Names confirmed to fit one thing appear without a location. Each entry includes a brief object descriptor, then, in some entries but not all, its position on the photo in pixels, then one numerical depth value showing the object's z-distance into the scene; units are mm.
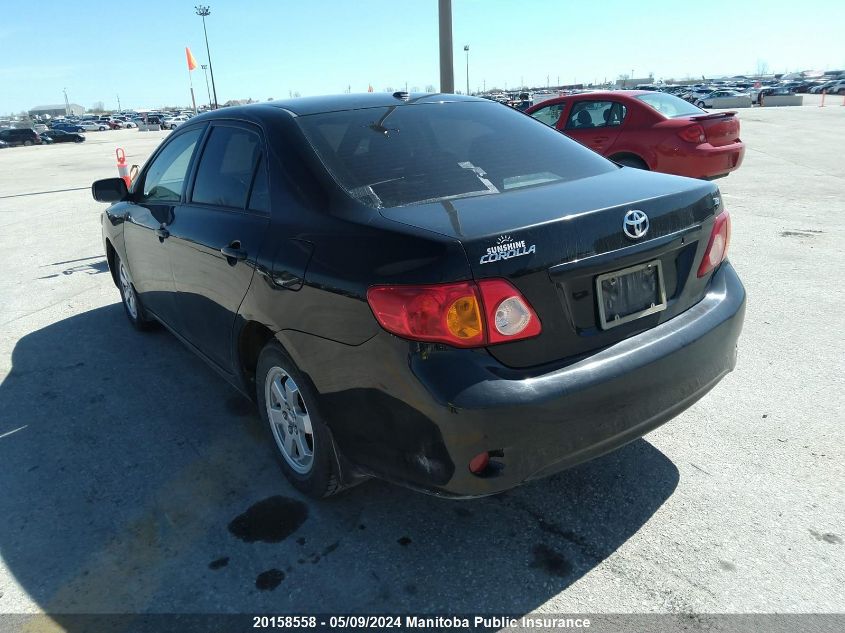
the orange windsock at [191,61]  23989
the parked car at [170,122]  62638
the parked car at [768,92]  45312
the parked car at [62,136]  47469
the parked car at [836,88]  56856
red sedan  8656
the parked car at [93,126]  73700
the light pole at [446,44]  12323
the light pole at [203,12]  66938
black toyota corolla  2090
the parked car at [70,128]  62938
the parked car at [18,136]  46375
